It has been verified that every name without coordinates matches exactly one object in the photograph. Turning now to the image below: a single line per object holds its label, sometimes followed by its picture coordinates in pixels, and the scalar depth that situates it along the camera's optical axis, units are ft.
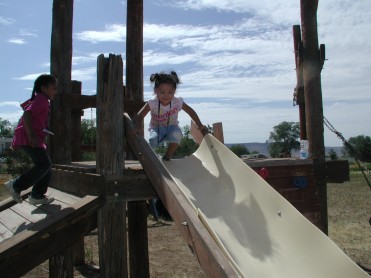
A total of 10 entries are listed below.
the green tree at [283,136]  284.82
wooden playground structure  10.96
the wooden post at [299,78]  19.35
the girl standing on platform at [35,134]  13.01
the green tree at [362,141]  226.58
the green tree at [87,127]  117.15
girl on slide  14.67
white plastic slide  9.20
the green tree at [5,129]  269.64
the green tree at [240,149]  248.93
